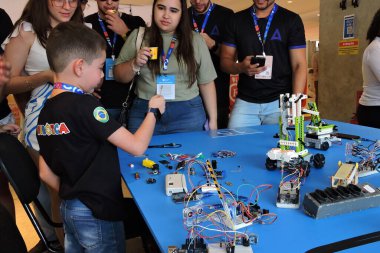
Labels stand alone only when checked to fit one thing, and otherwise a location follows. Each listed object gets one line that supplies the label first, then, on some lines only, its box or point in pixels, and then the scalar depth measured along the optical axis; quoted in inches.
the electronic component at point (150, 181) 48.7
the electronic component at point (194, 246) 29.8
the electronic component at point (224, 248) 29.8
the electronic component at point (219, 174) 49.3
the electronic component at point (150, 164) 54.2
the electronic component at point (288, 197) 38.9
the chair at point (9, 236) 37.6
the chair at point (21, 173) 52.7
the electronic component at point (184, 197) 41.6
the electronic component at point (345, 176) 42.0
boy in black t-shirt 46.0
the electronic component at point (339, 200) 36.0
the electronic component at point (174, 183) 43.6
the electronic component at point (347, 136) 68.4
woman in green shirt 78.2
